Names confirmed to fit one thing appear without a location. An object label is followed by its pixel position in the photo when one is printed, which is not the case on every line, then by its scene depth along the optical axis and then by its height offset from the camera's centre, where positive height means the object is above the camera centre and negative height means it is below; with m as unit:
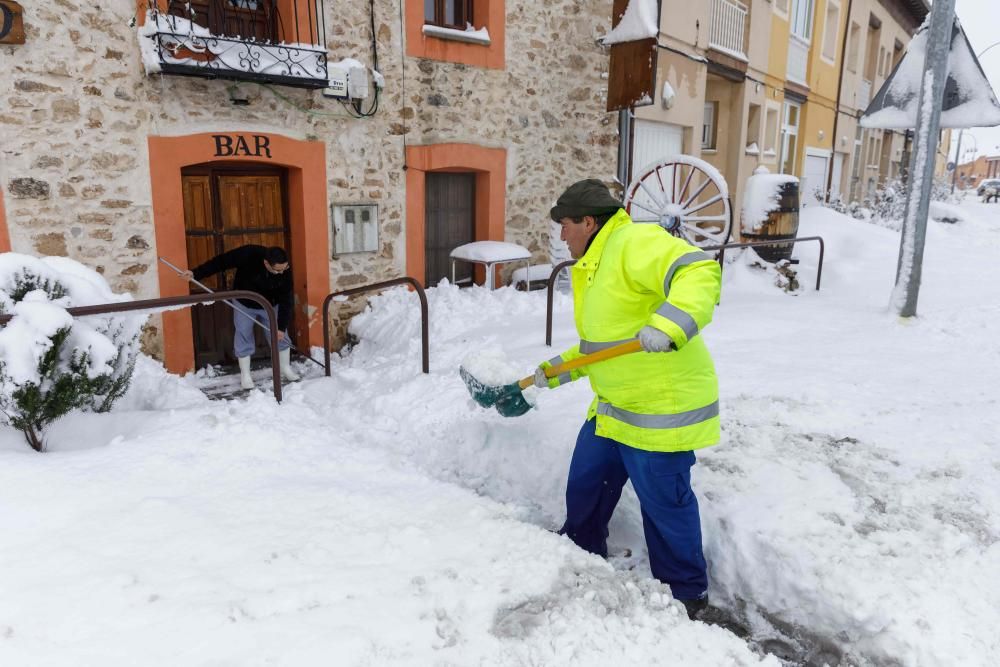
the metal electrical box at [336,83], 6.10 +0.91
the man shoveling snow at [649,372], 2.53 -0.69
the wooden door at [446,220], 7.66 -0.36
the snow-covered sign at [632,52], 7.90 +1.58
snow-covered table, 7.26 -0.68
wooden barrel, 8.50 -0.40
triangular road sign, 5.98 +0.88
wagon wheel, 8.23 -0.10
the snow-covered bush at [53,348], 2.96 -0.75
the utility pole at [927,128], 5.93 +0.57
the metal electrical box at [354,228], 6.61 -0.39
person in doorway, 5.53 -0.76
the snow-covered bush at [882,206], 15.59 -0.33
